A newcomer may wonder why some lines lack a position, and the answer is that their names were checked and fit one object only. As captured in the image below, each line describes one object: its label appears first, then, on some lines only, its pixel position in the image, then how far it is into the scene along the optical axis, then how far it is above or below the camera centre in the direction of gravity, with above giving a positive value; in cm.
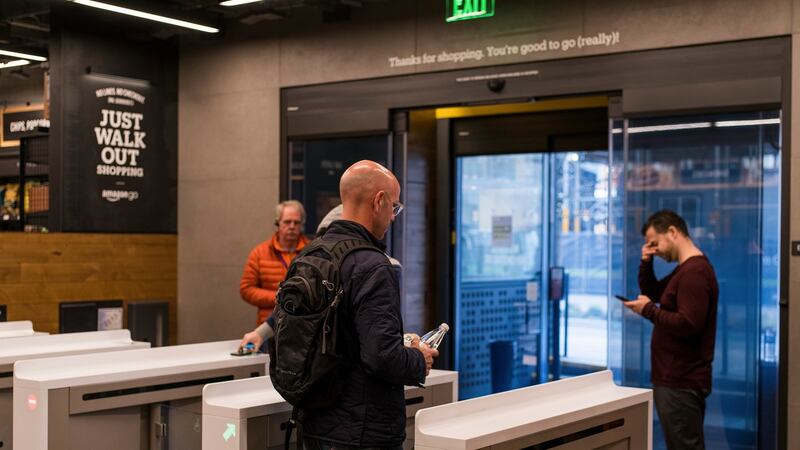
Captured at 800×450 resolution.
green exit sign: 648 +134
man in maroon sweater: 442 -65
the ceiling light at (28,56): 802 +122
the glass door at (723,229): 565 -13
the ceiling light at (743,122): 562 +51
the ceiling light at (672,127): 590 +50
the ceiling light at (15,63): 819 +119
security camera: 661 +83
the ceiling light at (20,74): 925 +126
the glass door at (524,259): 814 -45
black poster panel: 770 +56
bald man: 279 -39
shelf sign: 930 +79
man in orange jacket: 564 -32
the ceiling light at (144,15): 663 +135
